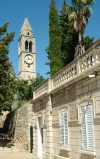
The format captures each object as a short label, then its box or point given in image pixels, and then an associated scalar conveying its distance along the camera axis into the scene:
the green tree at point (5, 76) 17.97
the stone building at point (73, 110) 8.29
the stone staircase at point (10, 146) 18.43
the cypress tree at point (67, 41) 25.51
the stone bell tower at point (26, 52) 53.19
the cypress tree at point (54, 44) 24.72
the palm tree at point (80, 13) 21.83
